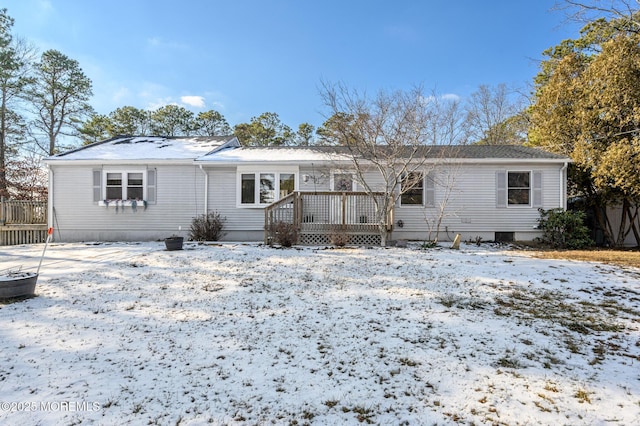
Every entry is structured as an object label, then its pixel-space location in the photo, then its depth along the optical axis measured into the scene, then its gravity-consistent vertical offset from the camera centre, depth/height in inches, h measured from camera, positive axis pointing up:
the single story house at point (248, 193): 433.7 +26.4
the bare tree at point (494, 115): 873.5 +279.5
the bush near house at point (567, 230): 398.0 -25.1
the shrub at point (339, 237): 366.0 -30.9
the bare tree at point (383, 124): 355.3 +101.8
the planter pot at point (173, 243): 332.2 -34.4
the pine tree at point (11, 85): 676.1 +291.7
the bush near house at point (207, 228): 423.5 -23.1
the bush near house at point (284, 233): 362.3 -26.5
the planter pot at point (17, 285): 171.8 -42.1
